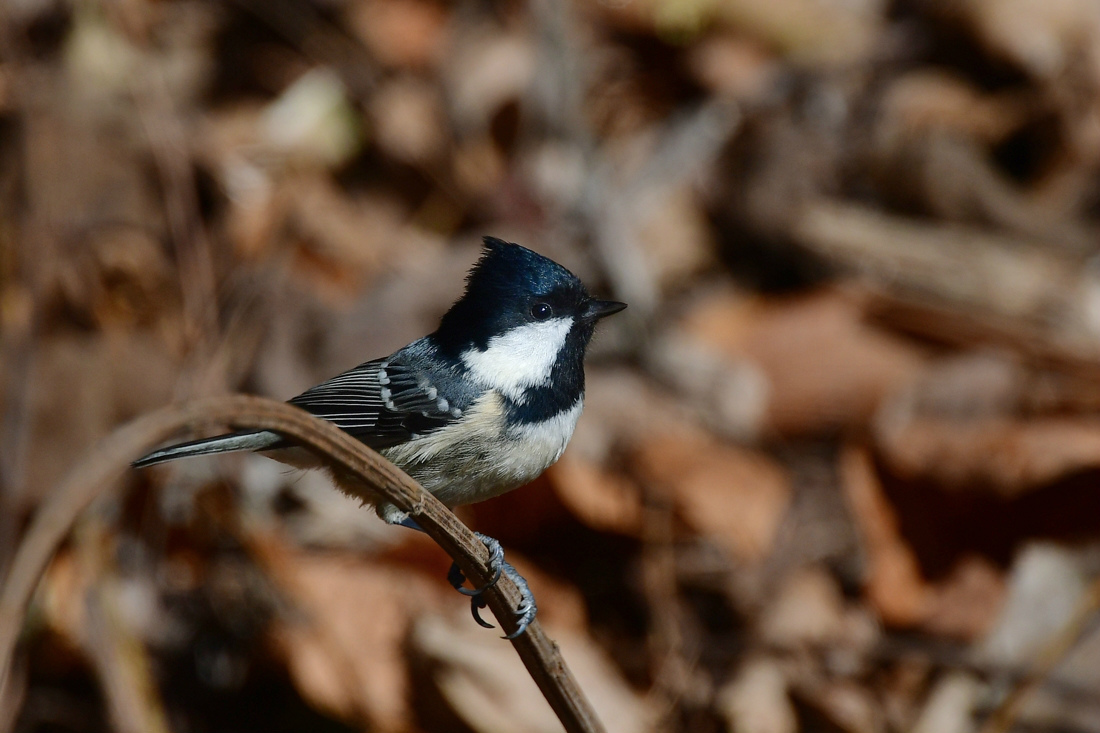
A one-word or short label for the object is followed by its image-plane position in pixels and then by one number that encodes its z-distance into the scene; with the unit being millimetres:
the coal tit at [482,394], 3447
